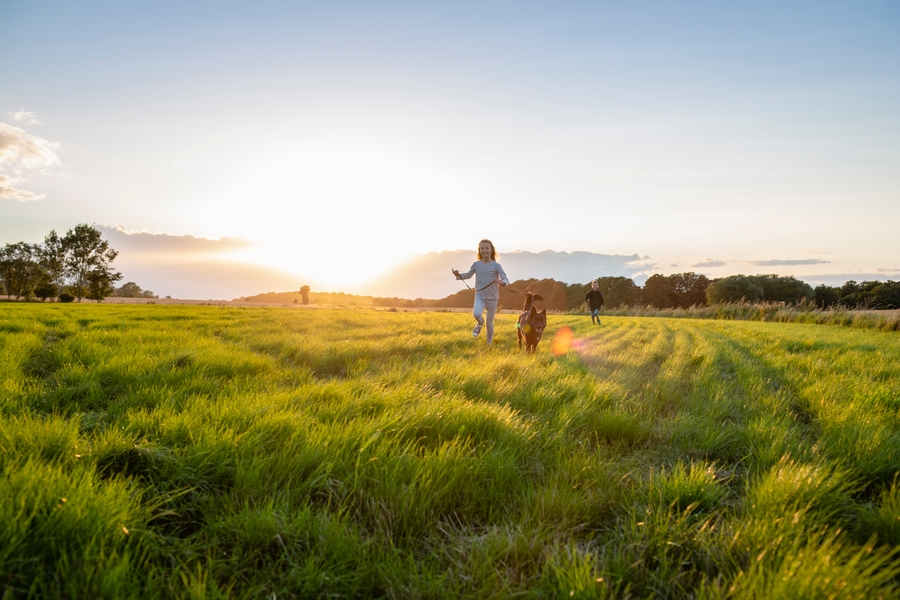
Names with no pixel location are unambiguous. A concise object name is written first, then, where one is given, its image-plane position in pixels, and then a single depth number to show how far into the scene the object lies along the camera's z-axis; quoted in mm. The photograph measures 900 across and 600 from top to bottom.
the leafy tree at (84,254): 66375
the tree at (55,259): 66562
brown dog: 8570
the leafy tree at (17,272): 68375
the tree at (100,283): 63812
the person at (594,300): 21875
